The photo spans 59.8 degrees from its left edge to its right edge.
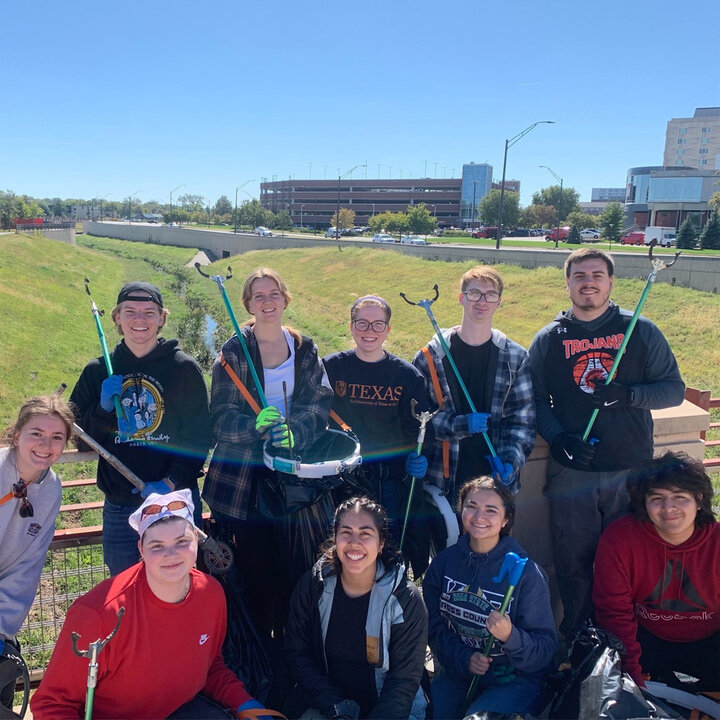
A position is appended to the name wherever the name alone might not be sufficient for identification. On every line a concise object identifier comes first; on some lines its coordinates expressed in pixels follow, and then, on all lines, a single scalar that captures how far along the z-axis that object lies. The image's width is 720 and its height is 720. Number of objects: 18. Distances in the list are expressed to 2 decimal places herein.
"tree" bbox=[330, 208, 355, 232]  83.94
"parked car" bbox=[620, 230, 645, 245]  51.14
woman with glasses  3.54
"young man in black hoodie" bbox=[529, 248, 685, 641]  3.52
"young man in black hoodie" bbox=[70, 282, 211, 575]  3.26
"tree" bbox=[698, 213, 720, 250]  36.34
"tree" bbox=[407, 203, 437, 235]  64.81
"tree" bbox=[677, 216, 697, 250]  37.22
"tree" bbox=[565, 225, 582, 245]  48.34
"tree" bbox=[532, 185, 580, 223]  76.75
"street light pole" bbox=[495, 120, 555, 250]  24.79
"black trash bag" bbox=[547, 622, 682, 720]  2.39
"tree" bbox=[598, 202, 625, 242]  50.66
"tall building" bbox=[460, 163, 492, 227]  101.75
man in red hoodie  2.99
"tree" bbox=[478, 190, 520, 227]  69.56
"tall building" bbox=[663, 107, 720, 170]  112.38
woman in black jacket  2.74
